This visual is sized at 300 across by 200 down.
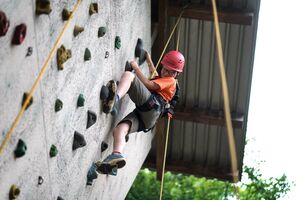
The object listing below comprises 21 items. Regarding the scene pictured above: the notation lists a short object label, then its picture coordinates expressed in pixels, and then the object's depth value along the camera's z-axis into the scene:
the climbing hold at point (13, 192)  4.25
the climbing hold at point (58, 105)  4.79
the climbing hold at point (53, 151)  4.82
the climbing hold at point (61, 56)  4.67
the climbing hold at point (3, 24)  3.79
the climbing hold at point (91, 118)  5.53
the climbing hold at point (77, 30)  4.95
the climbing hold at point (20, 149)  4.23
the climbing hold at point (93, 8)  5.21
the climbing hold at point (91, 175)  5.82
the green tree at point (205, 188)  14.52
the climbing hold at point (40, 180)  4.68
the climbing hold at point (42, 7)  4.26
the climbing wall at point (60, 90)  4.08
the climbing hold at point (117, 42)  5.99
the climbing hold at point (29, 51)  4.21
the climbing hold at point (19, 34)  4.00
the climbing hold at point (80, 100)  5.24
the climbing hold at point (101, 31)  5.48
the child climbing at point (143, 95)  5.93
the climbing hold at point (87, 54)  5.23
